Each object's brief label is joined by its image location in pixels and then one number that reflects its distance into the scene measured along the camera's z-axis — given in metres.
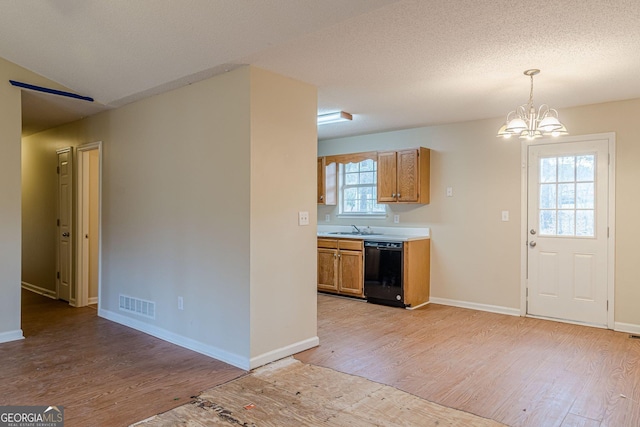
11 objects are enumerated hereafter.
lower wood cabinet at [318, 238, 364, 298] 5.45
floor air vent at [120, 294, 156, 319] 4.09
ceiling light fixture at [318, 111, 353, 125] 4.67
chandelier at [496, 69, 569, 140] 3.32
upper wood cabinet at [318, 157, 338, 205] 6.43
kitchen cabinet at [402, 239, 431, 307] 5.03
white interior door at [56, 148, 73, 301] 5.35
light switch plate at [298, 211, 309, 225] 3.60
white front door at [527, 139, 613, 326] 4.30
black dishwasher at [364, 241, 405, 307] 5.09
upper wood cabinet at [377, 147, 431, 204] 5.29
